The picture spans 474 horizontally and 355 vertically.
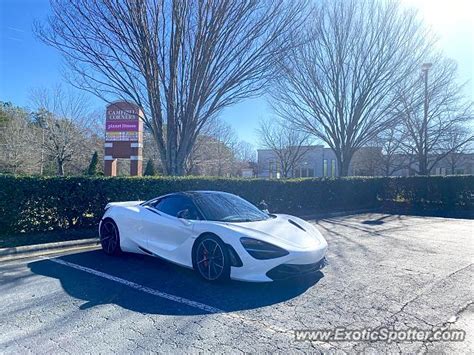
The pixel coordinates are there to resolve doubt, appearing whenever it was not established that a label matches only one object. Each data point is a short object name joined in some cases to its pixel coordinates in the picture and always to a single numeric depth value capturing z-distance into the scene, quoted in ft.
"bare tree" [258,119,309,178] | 116.88
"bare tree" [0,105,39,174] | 73.97
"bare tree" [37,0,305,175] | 31.12
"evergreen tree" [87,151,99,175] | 74.09
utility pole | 51.60
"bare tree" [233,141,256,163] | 127.65
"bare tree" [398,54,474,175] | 57.00
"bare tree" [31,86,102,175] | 75.00
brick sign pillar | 82.07
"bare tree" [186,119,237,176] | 97.71
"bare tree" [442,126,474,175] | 74.44
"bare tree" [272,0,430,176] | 51.60
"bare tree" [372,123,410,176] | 79.00
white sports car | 13.55
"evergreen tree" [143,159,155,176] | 75.00
